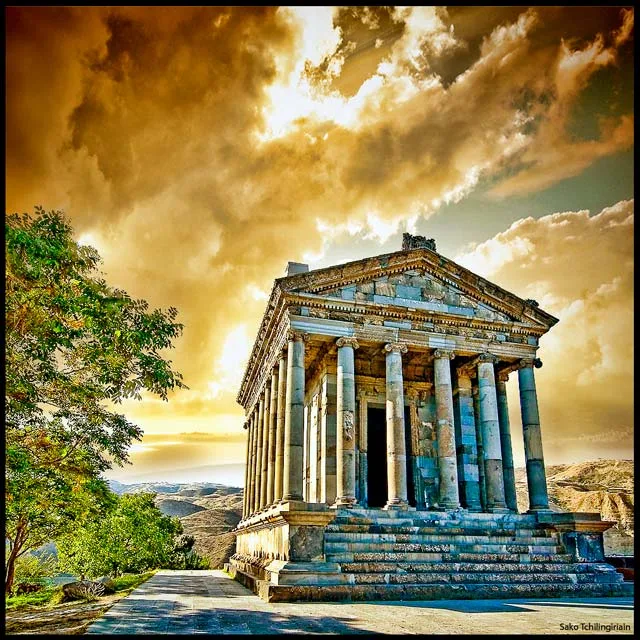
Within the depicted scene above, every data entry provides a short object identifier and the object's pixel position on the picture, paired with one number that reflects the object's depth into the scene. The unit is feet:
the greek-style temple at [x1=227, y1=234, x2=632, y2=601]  46.60
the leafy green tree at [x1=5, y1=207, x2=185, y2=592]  32.89
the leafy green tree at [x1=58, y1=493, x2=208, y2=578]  112.68
